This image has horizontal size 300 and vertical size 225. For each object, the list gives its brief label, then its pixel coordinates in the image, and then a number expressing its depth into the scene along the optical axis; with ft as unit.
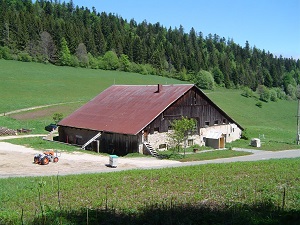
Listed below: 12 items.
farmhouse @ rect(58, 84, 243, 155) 121.49
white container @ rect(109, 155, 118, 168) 94.68
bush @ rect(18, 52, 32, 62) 342.85
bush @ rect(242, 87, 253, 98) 349.61
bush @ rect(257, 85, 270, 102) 345.92
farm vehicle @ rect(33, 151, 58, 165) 95.20
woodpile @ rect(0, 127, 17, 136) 155.06
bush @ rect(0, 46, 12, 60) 335.26
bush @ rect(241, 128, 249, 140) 156.97
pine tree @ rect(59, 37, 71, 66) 359.05
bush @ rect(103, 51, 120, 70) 383.65
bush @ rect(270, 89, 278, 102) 354.33
